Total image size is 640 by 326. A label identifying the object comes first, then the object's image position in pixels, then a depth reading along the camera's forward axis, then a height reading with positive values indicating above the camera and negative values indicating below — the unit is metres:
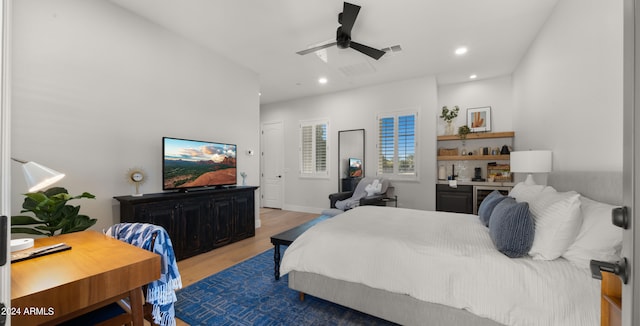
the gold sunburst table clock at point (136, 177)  2.89 -0.16
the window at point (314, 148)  5.89 +0.35
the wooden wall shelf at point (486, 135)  4.52 +0.49
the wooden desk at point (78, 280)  0.91 -0.47
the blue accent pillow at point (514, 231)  1.48 -0.42
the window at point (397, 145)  4.95 +0.35
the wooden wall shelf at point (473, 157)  4.52 +0.09
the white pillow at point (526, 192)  2.05 -0.26
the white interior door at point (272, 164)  6.52 -0.04
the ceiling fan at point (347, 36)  2.41 +1.41
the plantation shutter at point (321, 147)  5.89 +0.36
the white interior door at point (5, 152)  0.49 +0.02
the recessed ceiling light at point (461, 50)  3.64 +1.64
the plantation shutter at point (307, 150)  6.09 +0.31
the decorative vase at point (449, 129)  5.07 +0.67
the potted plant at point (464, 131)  4.72 +0.58
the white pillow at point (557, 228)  1.42 -0.39
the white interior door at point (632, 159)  0.58 +0.01
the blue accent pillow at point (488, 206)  2.15 -0.39
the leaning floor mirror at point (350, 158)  5.41 +0.09
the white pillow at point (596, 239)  1.27 -0.41
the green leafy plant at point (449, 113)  5.06 +0.99
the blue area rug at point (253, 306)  1.91 -1.19
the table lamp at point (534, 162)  2.61 +0.00
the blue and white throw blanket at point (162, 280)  1.33 -0.64
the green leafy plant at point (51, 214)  1.90 -0.41
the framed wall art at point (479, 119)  4.83 +0.84
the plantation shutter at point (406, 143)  4.93 +0.38
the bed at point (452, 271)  1.31 -0.68
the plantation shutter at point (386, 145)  5.14 +0.36
